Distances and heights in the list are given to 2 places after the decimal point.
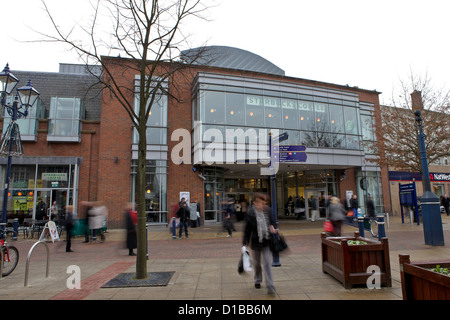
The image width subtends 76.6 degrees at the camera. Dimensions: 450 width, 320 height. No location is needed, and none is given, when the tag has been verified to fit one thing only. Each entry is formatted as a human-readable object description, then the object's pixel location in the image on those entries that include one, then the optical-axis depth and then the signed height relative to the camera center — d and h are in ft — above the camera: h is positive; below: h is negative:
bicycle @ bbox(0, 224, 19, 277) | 23.33 -4.94
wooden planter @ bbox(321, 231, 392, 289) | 16.70 -3.92
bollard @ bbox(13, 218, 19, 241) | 44.89 -4.73
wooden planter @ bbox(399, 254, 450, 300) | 10.23 -3.39
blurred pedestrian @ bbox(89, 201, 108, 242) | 36.57 -2.47
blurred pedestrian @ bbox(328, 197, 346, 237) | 24.77 -1.84
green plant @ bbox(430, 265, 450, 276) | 11.31 -3.08
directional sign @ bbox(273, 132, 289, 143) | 27.04 +5.49
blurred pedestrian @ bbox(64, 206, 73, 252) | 33.45 -3.25
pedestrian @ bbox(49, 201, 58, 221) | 52.03 -2.41
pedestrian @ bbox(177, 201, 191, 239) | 45.21 -2.59
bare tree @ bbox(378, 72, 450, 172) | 49.93 +11.73
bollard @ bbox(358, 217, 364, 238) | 28.89 -3.08
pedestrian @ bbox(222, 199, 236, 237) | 44.65 -3.02
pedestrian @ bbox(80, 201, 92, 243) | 36.34 -1.41
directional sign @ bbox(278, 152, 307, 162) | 28.48 +3.90
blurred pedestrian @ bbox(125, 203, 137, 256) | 29.48 -3.20
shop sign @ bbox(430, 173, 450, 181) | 83.61 +4.95
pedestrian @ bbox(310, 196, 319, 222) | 69.67 -3.20
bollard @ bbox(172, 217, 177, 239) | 44.42 -5.13
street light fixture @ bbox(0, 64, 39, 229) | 37.36 +12.98
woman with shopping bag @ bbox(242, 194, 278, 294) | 16.76 -2.29
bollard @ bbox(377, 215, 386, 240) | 25.55 -2.84
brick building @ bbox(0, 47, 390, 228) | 57.16 +11.62
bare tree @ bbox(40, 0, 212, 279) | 20.83 +12.19
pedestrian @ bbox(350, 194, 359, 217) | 53.45 -2.15
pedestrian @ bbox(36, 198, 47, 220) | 54.39 -2.22
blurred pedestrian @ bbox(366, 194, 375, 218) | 46.44 -2.40
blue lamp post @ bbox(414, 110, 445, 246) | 31.01 -2.49
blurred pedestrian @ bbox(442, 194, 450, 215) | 78.54 -2.38
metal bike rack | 18.70 -5.25
